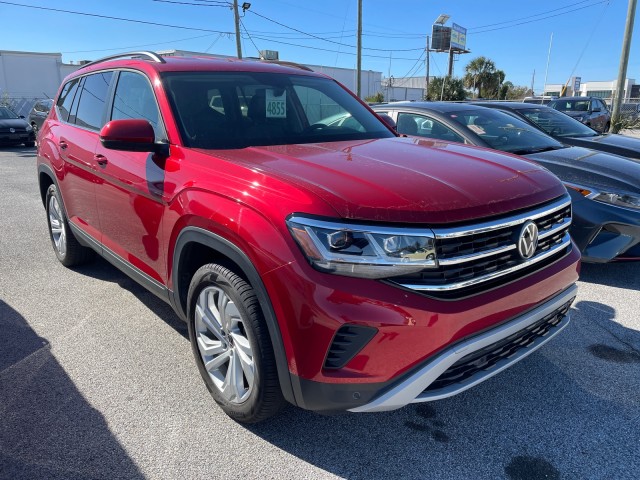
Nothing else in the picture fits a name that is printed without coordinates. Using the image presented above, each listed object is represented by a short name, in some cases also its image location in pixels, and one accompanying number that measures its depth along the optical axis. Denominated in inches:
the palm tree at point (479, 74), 2113.7
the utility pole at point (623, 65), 635.5
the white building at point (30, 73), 1588.3
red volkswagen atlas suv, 77.5
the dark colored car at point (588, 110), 671.1
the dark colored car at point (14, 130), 666.2
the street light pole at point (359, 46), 1007.9
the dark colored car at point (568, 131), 237.8
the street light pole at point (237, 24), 1173.7
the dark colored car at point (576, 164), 165.0
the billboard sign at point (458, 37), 2231.3
